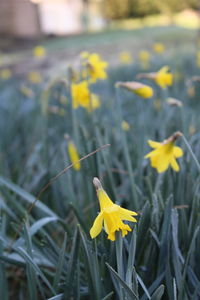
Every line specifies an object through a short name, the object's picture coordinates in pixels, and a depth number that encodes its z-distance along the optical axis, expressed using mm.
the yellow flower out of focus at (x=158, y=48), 3432
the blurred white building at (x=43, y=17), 13164
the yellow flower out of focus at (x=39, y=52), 3592
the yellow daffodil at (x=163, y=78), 1262
